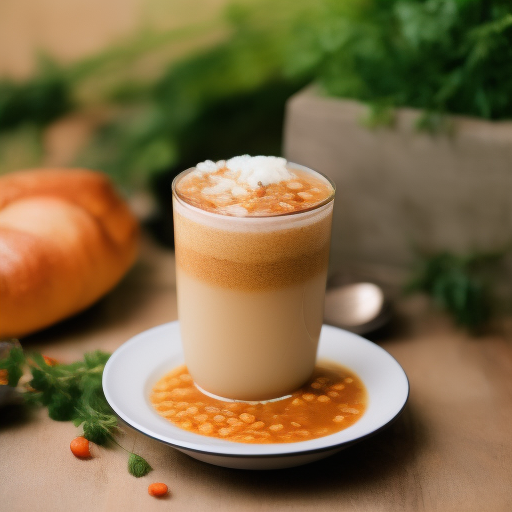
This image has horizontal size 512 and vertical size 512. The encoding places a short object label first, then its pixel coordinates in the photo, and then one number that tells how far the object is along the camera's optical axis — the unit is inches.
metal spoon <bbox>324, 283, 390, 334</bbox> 26.5
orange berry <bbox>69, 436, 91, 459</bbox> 21.4
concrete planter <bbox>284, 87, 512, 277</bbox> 28.3
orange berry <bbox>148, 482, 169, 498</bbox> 20.2
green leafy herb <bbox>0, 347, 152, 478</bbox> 21.8
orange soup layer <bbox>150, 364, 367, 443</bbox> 20.6
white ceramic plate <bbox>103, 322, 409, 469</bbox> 19.6
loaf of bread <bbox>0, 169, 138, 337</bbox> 25.0
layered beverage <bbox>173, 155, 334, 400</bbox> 20.6
